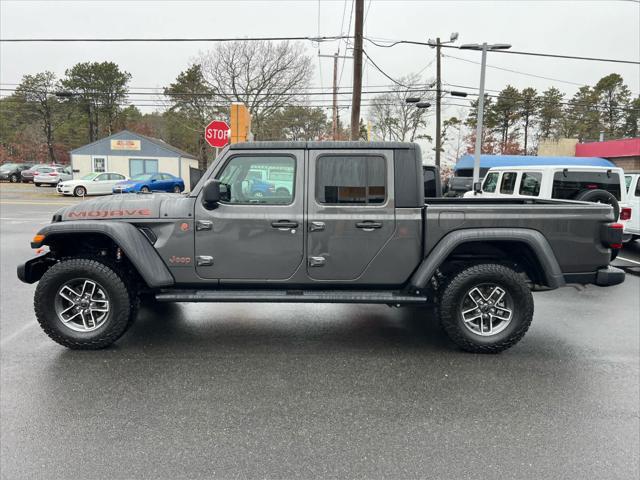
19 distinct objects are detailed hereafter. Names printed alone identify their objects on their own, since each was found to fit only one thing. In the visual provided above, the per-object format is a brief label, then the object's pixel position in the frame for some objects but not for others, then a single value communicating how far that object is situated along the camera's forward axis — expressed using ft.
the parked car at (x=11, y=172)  122.61
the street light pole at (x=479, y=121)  57.35
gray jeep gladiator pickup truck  13.23
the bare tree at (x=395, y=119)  142.20
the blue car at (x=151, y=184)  85.15
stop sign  43.27
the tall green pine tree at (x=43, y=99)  191.62
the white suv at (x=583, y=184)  27.89
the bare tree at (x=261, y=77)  124.77
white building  117.50
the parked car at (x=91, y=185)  83.61
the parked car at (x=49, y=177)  108.58
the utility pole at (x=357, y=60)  48.01
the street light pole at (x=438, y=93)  86.58
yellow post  46.11
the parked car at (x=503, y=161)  78.84
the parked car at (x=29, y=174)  121.29
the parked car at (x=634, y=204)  30.60
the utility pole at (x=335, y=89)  96.90
